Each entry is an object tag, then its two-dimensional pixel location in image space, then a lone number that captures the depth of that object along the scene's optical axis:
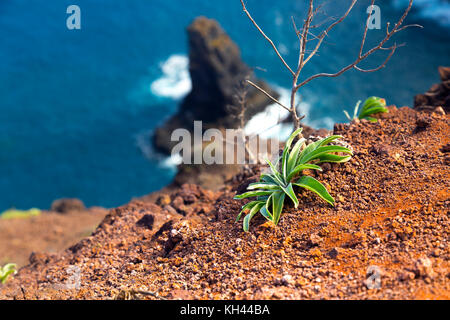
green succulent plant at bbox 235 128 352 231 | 4.60
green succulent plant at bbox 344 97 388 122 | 6.10
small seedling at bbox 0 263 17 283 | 6.55
